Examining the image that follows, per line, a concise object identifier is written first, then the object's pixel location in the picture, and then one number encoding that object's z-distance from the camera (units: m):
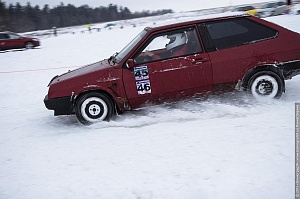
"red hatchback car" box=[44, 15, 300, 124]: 4.21
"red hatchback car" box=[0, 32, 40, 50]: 18.41
